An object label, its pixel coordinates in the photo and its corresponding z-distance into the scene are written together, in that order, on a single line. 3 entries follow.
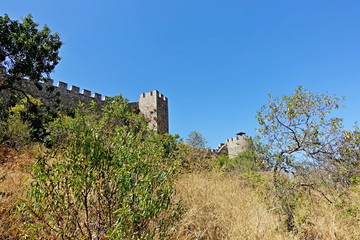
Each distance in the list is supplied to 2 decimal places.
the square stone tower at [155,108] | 16.98
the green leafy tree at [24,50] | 6.83
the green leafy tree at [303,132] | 4.89
